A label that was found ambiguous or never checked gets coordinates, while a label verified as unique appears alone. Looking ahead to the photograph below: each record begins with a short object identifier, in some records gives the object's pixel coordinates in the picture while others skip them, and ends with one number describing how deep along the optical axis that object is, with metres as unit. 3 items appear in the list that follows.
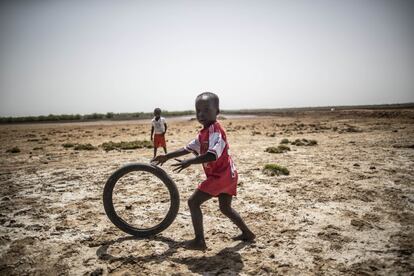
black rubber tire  4.03
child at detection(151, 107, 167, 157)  11.04
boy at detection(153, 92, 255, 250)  3.40
